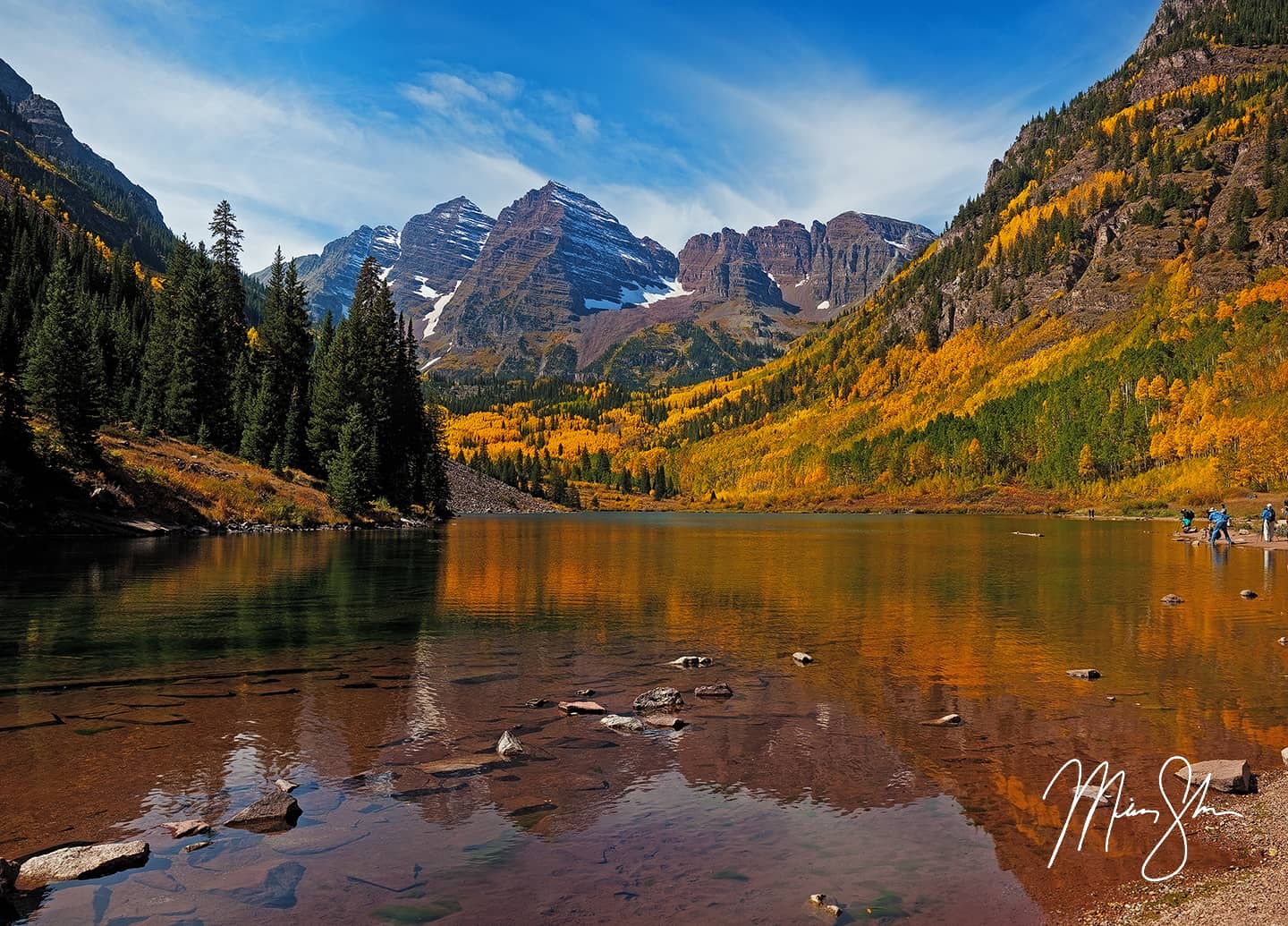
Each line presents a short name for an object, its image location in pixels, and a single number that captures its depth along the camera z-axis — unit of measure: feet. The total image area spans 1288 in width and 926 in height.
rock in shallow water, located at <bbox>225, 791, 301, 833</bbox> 37.60
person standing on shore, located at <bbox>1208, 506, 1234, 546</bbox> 233.96
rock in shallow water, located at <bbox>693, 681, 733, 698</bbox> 65.10
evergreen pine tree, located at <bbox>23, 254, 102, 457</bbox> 215.72
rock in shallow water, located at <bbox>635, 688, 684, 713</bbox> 60.54
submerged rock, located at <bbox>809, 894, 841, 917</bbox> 30.17
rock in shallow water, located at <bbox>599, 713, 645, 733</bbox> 55.47
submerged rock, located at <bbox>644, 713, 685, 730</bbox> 55.93
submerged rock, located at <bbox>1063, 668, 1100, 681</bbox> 70.85
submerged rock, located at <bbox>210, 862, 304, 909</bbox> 30.35
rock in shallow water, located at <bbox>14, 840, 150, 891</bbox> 31.65
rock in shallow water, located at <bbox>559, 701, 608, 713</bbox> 59.98
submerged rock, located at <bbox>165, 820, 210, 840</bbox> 36.37
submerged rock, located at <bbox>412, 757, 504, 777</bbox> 45.83
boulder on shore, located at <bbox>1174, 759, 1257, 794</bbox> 42.34
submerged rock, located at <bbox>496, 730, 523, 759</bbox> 49.42
